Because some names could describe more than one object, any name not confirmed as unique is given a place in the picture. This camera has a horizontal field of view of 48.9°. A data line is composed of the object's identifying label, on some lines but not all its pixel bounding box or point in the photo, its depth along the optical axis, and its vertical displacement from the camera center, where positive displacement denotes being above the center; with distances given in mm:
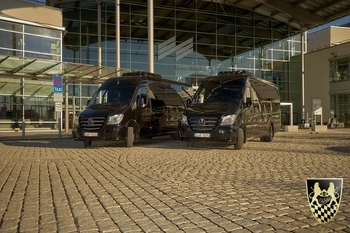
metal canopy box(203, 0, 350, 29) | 31562 +9223
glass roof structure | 18814 +2547
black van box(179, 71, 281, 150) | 11516 +180
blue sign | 18281 +1574
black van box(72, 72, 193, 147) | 12617 +211
